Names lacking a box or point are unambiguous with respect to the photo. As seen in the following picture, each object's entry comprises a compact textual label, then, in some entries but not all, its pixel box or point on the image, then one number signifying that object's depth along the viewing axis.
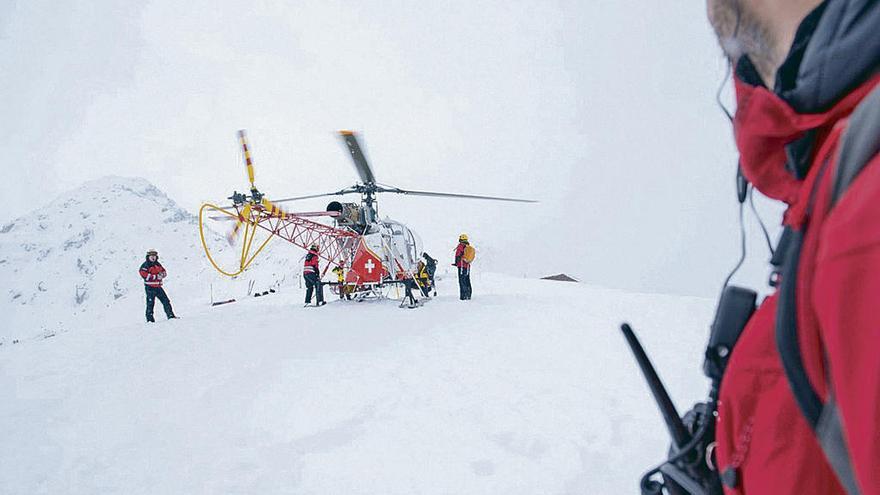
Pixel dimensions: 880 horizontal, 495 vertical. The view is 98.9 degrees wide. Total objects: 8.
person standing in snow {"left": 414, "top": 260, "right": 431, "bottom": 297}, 10.83
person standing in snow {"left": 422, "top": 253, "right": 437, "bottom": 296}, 12.62
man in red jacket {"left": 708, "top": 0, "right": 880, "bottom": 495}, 0.45
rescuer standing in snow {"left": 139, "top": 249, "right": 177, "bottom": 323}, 8.92
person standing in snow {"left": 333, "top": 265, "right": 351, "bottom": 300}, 10.74
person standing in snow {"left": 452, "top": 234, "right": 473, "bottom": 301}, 10.17
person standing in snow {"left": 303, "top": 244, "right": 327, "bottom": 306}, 10.20
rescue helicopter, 9.70
